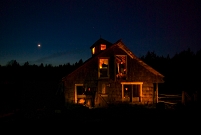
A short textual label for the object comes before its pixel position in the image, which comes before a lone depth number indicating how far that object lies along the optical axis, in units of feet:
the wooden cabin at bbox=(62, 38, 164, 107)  69.31
